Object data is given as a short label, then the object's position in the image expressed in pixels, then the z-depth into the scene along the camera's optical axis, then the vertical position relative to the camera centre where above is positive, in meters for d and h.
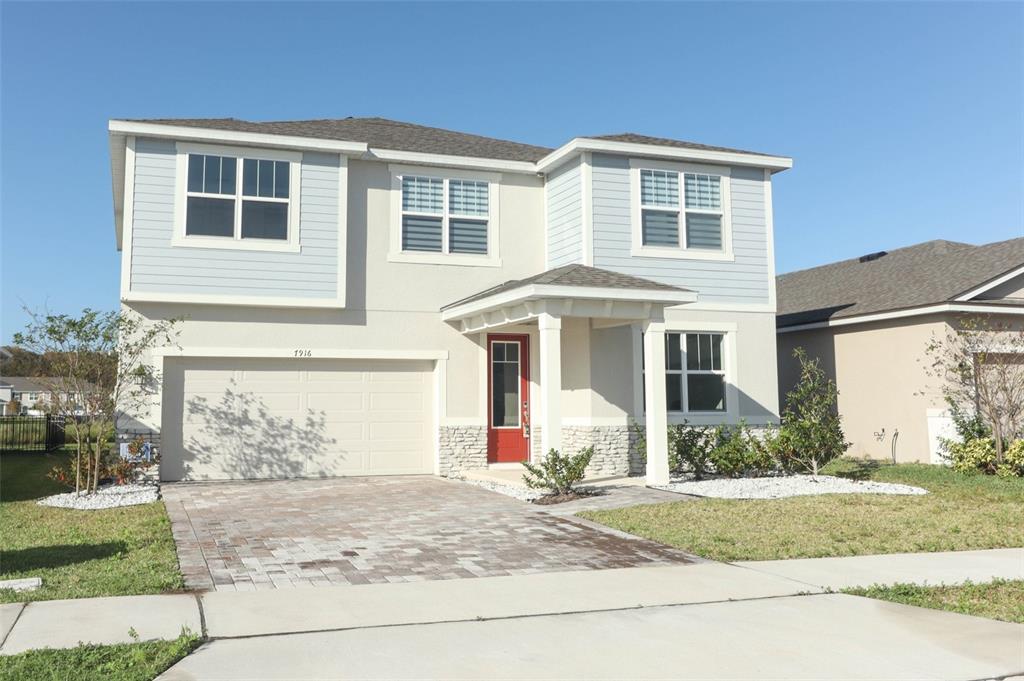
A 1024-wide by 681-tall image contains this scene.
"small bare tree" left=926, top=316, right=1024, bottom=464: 15.59 +0.67
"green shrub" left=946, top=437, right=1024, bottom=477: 14.46 -0.96
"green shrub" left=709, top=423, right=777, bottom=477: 14.12 -0.86
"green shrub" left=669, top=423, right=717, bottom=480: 14.62 -0.77
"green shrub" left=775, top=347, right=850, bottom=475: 13.84 -0.47
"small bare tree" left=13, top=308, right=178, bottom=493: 12.61 +0.63
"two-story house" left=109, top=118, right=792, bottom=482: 14.50 +2.22
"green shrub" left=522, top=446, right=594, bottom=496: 12.24 -0.94
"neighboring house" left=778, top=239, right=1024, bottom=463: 16.70 +1.75
